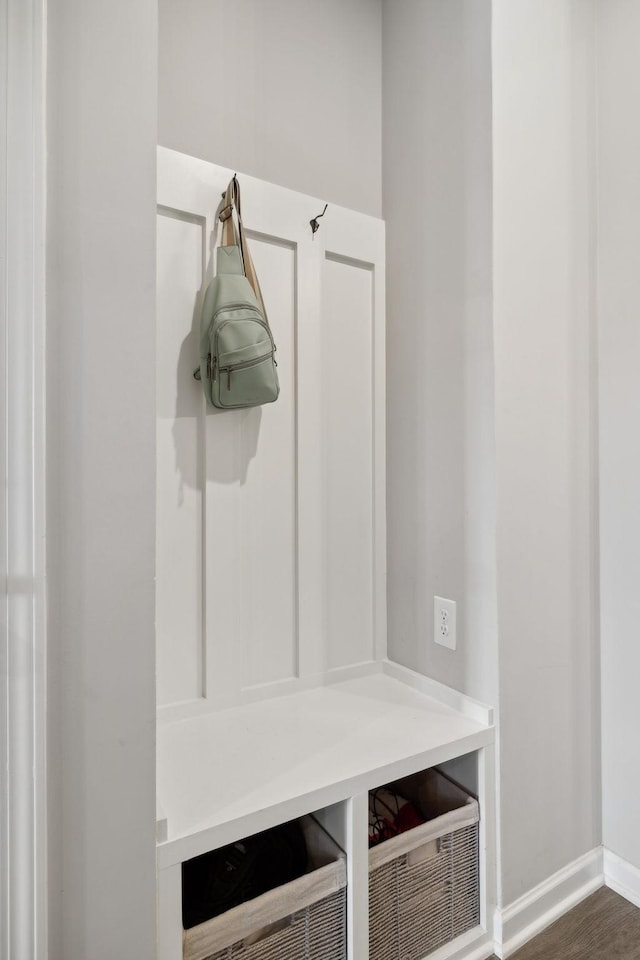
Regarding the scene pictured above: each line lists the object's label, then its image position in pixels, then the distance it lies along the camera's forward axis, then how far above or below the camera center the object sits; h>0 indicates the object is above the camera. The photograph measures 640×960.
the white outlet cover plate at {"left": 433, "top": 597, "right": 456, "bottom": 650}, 1.41 -0.38
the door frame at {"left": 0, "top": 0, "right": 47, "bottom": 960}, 0.77 -0.01
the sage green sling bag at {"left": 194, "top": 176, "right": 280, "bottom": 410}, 1.23 +0.32
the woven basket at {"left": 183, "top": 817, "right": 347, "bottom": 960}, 0.95 -0.82
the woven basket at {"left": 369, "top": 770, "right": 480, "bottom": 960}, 1.16 -0.91
